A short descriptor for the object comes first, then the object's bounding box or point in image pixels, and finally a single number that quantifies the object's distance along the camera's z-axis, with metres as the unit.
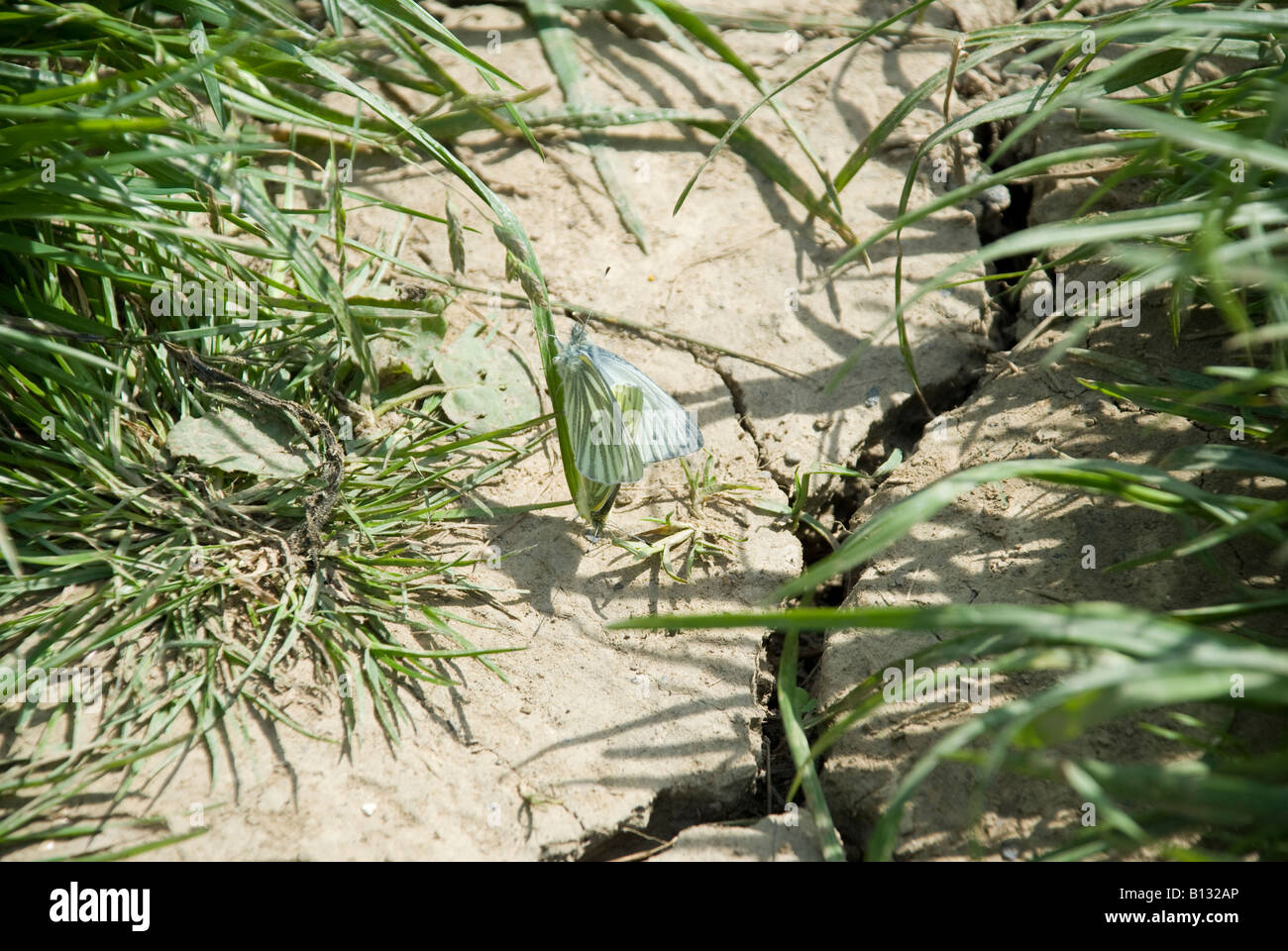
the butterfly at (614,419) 0.46
